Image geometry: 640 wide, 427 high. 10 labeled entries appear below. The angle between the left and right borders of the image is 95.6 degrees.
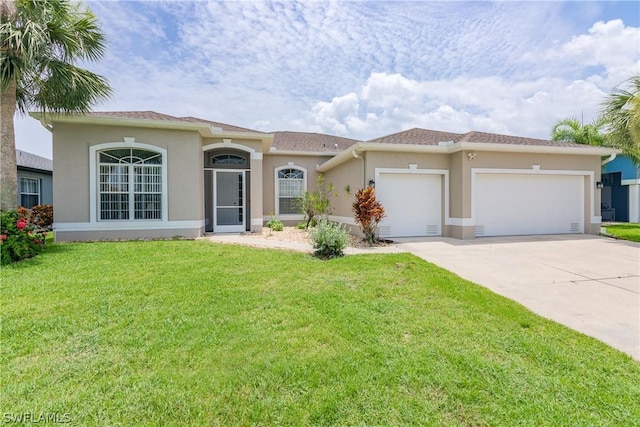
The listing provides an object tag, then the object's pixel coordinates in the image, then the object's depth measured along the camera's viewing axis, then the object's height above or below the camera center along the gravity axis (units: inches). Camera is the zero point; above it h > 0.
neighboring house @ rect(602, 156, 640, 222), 737.6 +44.6
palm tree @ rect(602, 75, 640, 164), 422.0 +144.4
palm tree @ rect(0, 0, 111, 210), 290.4 +156.1
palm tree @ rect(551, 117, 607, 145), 668.7 +179.2
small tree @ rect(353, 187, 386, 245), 377.1 -3.6
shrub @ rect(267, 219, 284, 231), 525.0 -30.5
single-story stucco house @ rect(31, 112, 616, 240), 385.1 +42.6
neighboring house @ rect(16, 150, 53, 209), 582.7 +58.1
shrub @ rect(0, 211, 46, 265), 257.8 -28.3
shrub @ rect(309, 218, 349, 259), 297.0 -33.4
